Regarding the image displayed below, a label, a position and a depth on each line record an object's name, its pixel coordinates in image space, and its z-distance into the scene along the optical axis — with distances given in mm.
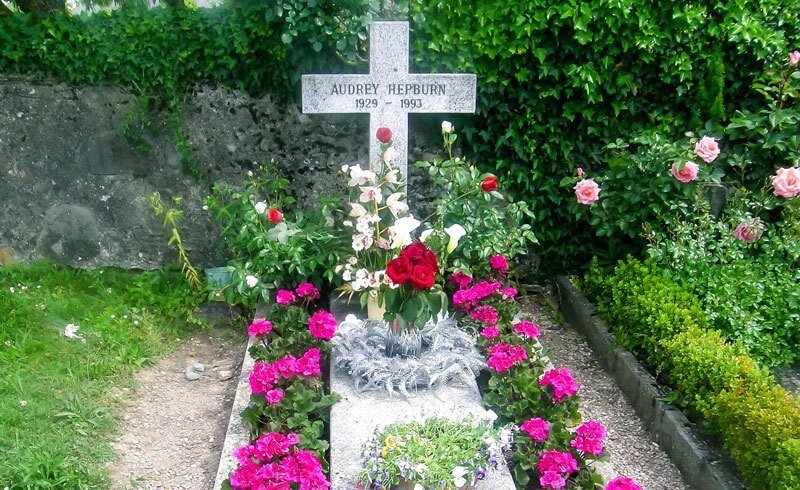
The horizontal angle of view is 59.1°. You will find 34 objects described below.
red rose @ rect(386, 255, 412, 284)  2961
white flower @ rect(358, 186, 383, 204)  3535
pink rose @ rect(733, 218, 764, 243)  4094
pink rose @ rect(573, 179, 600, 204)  4352
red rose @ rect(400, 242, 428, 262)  2994
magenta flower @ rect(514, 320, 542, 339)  3613
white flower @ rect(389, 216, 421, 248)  3418
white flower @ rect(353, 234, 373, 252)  3479
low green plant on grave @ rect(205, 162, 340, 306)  4047
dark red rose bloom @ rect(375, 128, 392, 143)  3697
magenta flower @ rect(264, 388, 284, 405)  3070
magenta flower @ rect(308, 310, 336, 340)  3500
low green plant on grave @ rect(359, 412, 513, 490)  2541
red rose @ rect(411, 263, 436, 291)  2969
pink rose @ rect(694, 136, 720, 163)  4141
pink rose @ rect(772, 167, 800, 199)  4039
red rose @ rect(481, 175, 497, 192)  3850
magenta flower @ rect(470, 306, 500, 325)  3743
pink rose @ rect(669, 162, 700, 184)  4066
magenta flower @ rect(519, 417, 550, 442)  2857
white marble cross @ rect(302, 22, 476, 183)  4027
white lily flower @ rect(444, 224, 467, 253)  3535
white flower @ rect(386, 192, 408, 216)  3584
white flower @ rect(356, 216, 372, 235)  3457
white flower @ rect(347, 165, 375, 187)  3574
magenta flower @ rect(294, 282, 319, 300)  3920
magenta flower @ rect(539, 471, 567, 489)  2676
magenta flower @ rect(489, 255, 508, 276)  4145
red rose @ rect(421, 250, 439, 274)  3016
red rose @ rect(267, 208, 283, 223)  3929
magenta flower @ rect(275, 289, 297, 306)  3799
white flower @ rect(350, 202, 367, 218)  3531
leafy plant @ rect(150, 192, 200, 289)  4484
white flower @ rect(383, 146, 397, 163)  3738
